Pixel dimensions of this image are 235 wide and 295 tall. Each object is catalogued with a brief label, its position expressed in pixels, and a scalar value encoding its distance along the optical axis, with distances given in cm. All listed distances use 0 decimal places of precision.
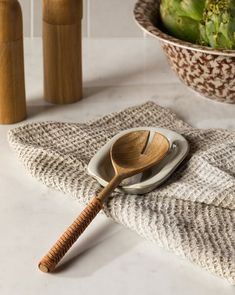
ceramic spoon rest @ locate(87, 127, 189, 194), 121
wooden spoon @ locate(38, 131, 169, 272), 109
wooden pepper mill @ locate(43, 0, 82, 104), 141
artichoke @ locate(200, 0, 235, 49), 137
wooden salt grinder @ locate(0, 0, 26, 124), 133
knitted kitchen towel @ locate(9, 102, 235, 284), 111
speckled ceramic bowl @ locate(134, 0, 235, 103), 139
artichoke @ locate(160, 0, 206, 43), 144
